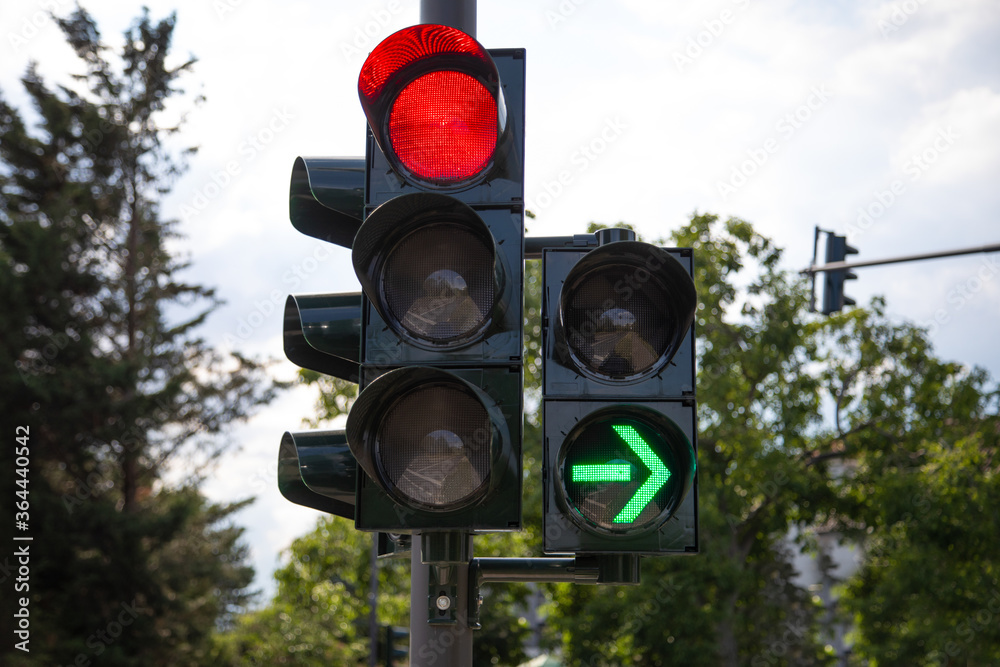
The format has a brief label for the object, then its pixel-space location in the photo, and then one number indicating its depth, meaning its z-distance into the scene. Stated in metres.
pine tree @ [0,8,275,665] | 22.88
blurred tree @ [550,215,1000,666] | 15.70
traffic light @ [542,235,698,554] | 2.38
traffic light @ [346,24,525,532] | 2.31
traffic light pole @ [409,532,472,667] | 2.37
